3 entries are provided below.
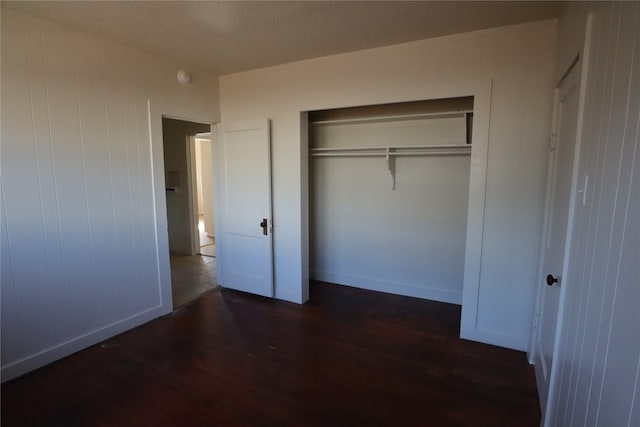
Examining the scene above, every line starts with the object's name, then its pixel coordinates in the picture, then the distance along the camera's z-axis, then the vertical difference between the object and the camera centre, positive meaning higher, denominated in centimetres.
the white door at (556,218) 183 -24
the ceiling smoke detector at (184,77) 333 +98
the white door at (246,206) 363 -33
